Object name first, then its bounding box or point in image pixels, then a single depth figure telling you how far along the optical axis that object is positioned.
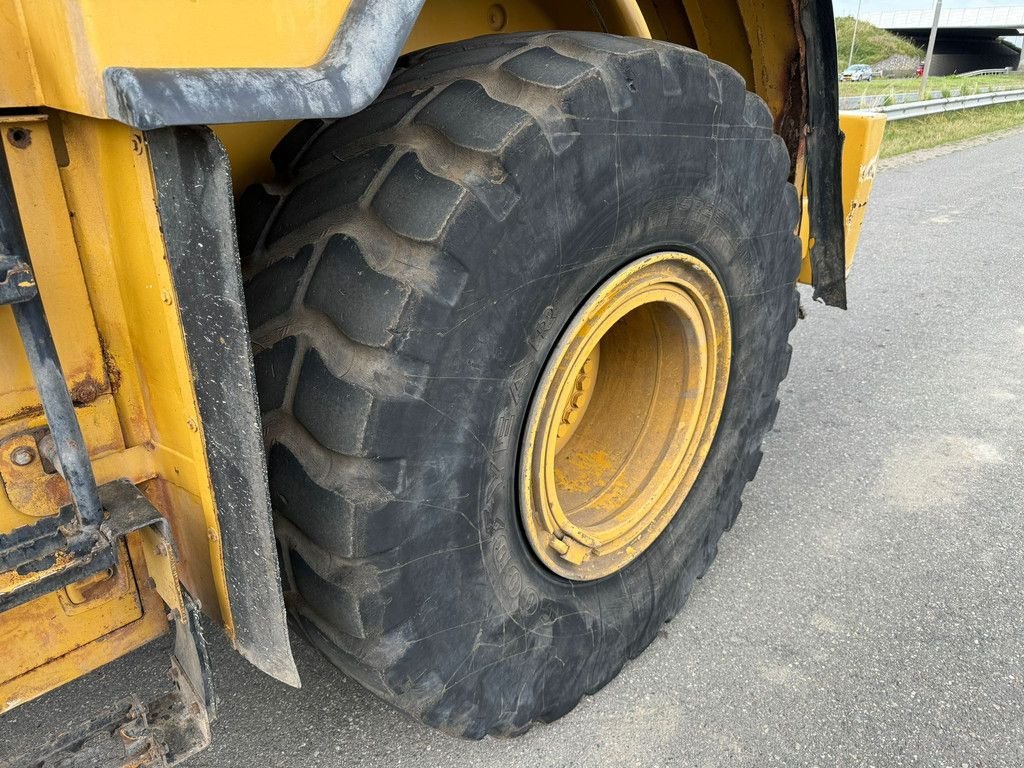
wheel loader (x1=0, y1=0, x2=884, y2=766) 1.06
